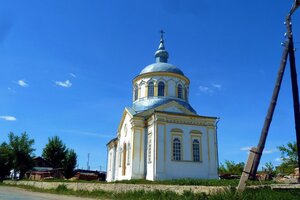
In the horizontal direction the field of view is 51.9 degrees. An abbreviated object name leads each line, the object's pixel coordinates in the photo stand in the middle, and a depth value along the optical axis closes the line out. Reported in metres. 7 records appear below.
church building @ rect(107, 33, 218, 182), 25.70
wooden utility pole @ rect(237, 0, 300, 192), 10.30
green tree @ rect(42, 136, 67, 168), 55.78
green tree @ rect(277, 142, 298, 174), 32.67
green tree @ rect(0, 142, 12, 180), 45.81
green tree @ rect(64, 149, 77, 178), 54.58
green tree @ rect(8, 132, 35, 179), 46.12
